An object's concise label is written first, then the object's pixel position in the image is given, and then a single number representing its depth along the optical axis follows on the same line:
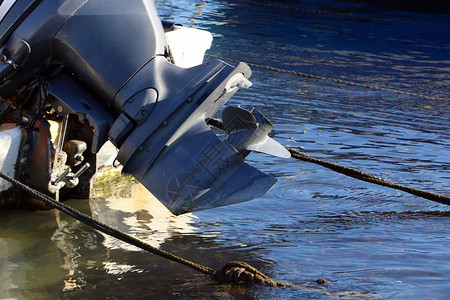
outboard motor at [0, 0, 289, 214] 6.59
